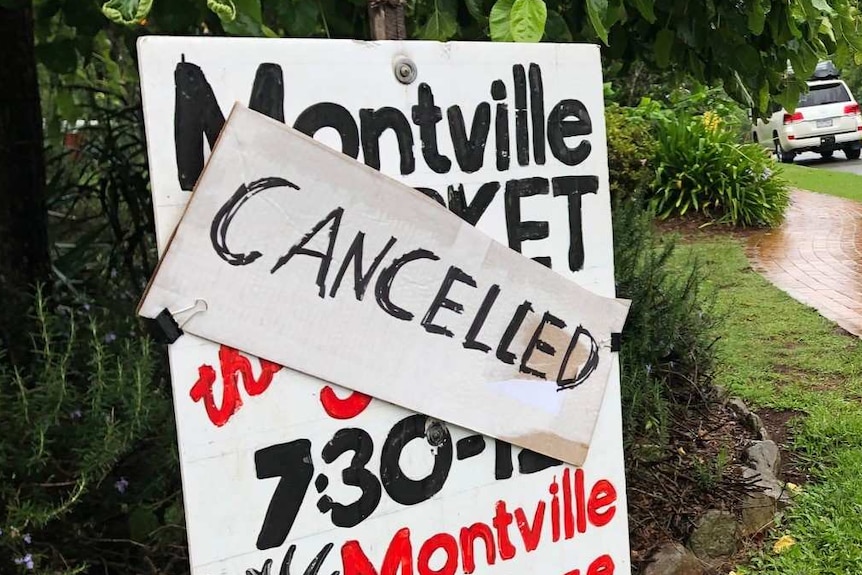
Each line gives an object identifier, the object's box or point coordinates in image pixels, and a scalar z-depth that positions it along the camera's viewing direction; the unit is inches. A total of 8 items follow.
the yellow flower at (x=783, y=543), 110.5
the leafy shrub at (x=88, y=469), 72.4
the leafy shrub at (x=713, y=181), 361.1
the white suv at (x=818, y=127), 708.0
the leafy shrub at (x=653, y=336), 119.9
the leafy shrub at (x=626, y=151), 339.0
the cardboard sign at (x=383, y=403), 45.9
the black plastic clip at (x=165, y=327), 44.4
